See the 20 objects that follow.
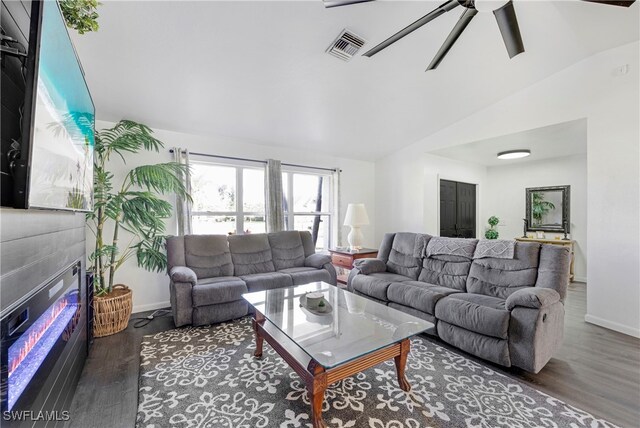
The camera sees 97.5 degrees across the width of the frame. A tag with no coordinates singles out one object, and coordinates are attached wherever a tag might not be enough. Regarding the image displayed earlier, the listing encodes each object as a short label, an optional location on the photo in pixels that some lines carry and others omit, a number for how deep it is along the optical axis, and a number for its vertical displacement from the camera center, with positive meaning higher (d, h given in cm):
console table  488 -42
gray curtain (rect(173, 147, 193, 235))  368 +13
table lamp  452 -7
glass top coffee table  154 -75
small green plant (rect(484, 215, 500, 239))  571 -24
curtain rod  390 +86
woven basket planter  271 -97
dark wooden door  537 +17
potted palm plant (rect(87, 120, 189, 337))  285 -1
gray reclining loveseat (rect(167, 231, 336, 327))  292 -69
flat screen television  94 +41
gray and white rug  164 -118
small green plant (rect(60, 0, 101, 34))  139 +101
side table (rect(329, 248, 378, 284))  431 -62
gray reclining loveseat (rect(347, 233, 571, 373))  209 -71
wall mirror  512 +18
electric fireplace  92 -54
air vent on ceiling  249 +159
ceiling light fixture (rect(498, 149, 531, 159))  462 +107
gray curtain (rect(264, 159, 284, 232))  437 +30
